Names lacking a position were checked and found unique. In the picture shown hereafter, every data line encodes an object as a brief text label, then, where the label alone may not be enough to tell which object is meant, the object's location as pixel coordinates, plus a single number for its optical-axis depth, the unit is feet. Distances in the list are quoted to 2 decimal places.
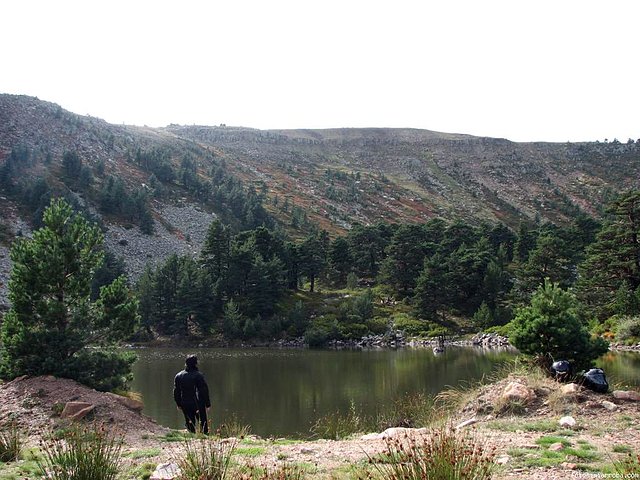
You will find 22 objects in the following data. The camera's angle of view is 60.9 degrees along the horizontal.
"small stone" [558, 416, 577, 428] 32.73
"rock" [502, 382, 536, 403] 40.11
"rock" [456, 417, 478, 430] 36.38
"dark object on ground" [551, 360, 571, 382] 43.47
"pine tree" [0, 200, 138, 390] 49.08
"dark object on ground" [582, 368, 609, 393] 41.44
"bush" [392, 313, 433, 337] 173.37
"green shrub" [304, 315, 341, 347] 164.45
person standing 35.22
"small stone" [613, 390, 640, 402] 40.27
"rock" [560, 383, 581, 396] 39.47
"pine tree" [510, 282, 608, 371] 46.37
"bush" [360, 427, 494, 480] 13.07
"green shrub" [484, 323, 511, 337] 155.53
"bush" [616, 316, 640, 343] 117.08
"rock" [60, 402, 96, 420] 40.37
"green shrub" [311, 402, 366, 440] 42.73
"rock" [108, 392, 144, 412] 44.73
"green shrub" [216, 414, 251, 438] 37.29
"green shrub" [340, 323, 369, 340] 169.58
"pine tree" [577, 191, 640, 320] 130.52
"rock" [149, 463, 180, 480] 20.94
